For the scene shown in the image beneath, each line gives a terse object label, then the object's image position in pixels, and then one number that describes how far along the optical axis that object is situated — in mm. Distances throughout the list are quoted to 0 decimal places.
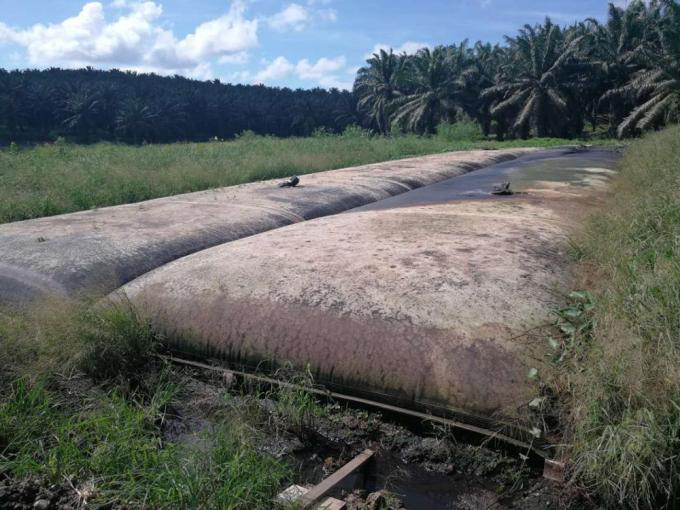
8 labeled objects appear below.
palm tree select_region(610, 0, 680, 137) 18422
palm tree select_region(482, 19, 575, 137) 26703
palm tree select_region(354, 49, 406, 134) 36000
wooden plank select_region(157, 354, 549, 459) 2111
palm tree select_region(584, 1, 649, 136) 25750
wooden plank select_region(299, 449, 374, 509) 1855
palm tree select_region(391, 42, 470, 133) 30703
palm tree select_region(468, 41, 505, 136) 30938
